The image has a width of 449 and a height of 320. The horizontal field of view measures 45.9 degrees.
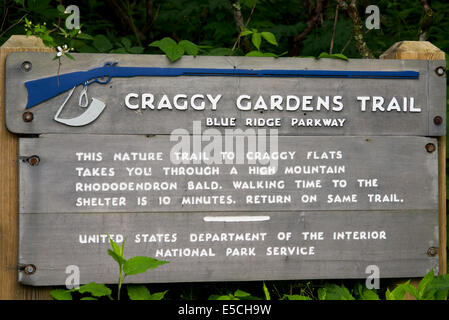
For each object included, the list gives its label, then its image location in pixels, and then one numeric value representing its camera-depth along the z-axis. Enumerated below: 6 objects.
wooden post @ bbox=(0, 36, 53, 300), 3.05
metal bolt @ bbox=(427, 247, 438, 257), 3.30
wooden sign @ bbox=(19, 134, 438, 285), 3.03
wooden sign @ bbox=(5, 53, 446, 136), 3.05
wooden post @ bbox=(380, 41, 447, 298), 3.33
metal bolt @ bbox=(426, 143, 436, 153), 3.32
